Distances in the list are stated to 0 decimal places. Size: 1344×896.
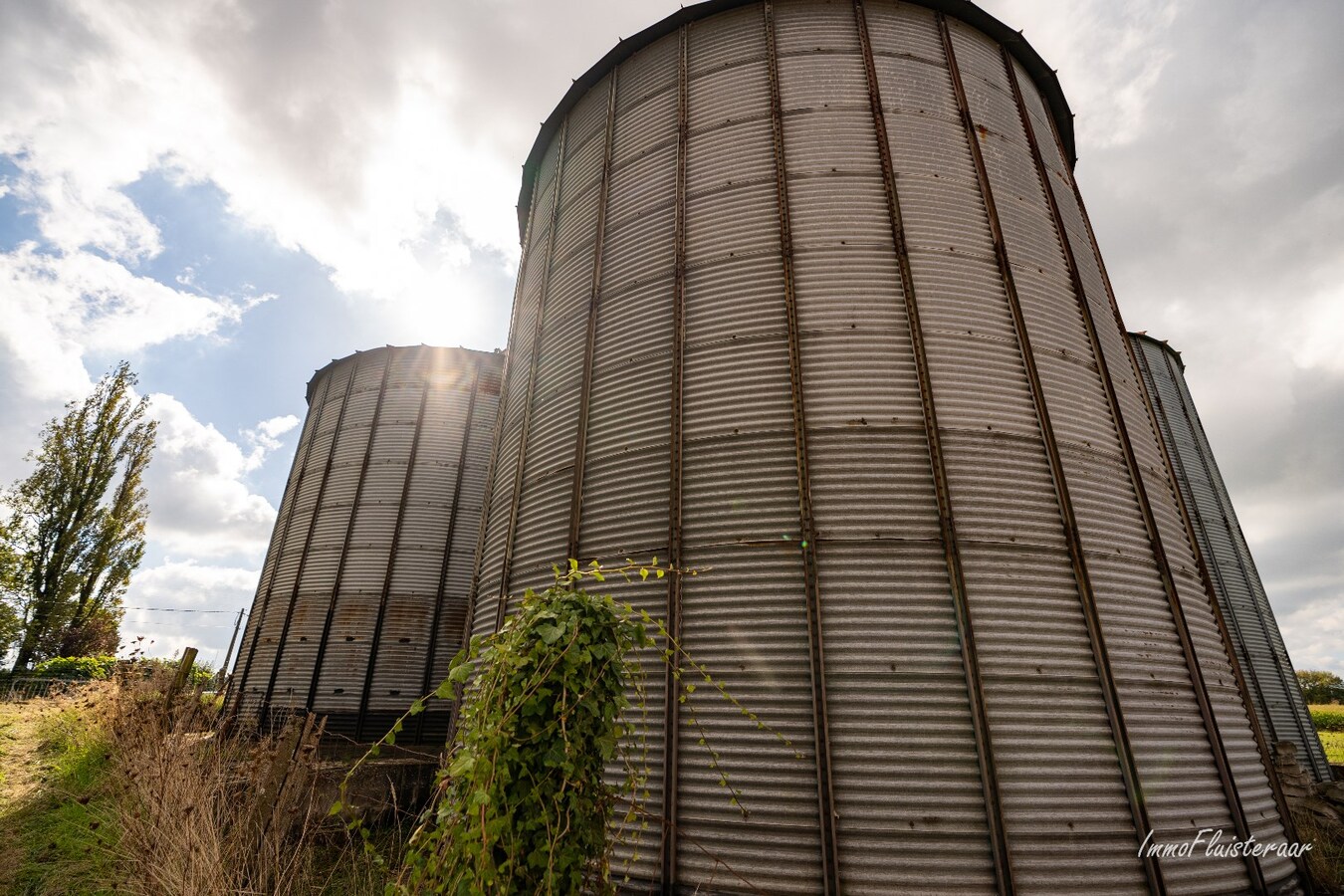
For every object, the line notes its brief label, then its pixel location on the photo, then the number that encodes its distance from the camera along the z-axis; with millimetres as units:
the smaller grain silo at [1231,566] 15156
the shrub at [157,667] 11891
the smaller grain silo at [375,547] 16281
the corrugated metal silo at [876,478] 5504
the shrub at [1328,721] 36219
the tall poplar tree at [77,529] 23453
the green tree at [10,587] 22938
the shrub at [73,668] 23406
